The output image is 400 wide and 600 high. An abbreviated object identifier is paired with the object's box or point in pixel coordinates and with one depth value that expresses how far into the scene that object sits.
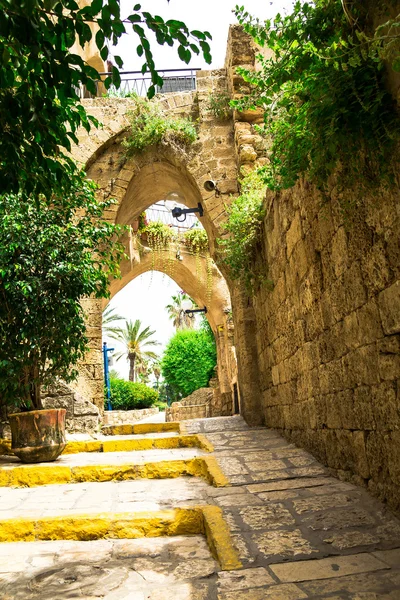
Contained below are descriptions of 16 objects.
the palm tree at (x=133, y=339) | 32.06
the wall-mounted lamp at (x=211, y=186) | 8.01
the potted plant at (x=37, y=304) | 4.91
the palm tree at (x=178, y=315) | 32.09
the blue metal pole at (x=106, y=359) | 13.34
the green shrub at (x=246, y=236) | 5.62
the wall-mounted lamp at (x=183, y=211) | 8.63
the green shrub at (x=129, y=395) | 19.30
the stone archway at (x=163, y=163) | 7.90
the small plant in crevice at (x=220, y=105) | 8.30
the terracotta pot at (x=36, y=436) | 4.82
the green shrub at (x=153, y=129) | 8.28
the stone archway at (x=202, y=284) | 13.66
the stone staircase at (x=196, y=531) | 2.08
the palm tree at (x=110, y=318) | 29.11
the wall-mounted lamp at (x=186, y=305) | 31.85
